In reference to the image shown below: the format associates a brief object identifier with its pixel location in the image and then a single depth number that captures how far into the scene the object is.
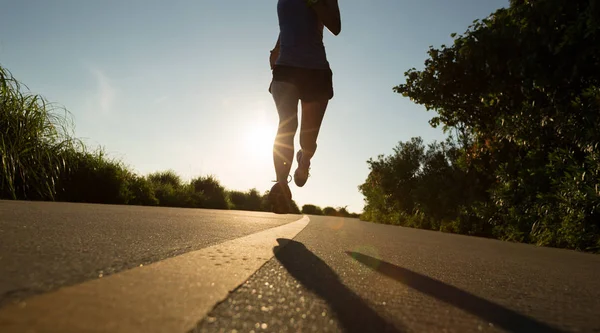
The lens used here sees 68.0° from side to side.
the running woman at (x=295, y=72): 4.49
